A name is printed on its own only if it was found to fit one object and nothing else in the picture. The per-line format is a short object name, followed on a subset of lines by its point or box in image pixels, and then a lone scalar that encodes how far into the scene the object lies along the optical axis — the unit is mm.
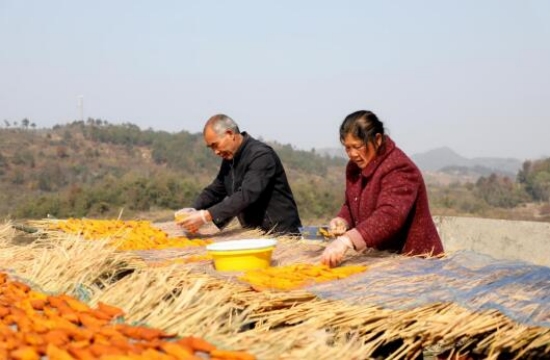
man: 5141
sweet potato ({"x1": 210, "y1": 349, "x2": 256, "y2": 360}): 1938
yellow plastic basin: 3336
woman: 3605
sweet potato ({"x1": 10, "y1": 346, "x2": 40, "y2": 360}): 2004
